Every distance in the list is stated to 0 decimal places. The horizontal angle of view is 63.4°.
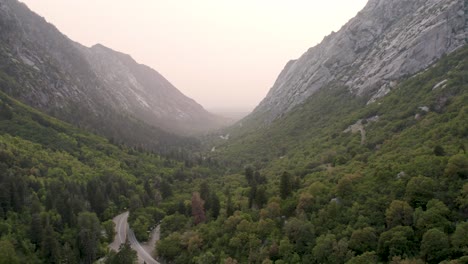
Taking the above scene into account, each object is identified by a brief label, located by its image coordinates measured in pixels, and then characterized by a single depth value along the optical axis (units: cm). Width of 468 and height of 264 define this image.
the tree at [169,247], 9019
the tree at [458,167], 6794
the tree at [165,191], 13830
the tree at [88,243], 8906
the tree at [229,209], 9864
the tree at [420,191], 6656
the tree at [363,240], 6316
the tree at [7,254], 7431
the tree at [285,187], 9650
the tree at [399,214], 6324
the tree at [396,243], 5788
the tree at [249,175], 12946
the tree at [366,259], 5859
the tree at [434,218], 5853
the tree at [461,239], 5179
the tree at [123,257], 8156
